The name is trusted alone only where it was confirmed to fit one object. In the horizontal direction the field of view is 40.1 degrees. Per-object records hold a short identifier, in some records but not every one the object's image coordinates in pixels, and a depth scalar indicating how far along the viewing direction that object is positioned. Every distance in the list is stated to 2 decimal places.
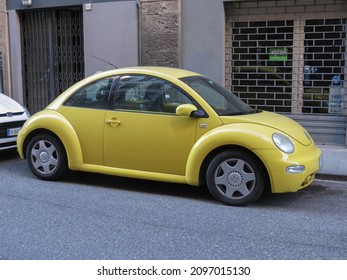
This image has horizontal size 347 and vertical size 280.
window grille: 9.47
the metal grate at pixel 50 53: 11.79
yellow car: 5.42
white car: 7.88
